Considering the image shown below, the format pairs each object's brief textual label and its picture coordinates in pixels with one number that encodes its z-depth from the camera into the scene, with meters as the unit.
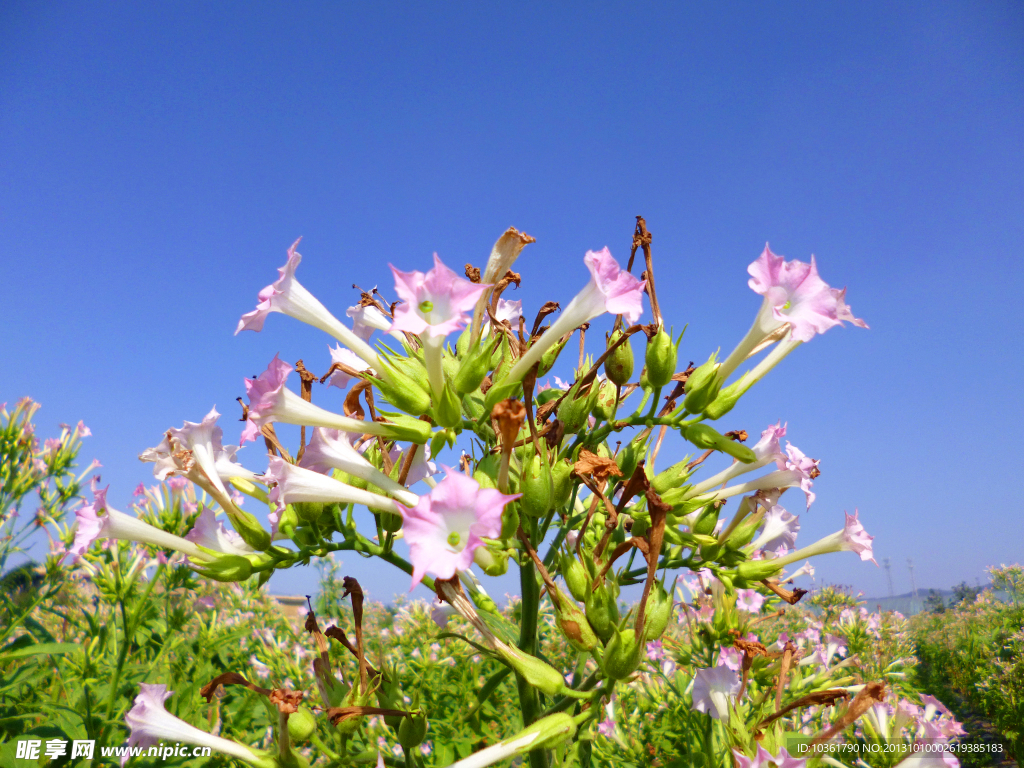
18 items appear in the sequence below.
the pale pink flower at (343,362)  0.24
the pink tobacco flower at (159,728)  0.23
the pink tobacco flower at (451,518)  0.17
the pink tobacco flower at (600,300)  0.20
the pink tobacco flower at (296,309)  0.22
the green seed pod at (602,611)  0.20
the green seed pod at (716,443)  0.23
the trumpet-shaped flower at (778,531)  0.28
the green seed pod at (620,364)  0.24
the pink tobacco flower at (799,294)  0.21
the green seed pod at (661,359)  0.23
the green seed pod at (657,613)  0.20
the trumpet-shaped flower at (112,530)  0.22
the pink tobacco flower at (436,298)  0.19
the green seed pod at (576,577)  0.20
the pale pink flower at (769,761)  0.20
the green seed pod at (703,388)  0.23
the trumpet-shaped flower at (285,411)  0.21
